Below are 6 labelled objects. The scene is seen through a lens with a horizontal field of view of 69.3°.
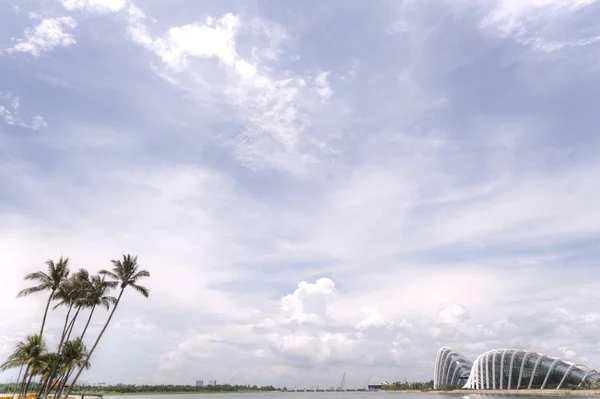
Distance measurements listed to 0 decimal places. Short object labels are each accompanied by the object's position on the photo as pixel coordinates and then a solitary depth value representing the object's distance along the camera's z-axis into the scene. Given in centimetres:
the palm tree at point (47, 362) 5694
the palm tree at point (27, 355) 5528
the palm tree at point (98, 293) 5984
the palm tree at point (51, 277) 5575
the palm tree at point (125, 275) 6019
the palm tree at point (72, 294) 5797
